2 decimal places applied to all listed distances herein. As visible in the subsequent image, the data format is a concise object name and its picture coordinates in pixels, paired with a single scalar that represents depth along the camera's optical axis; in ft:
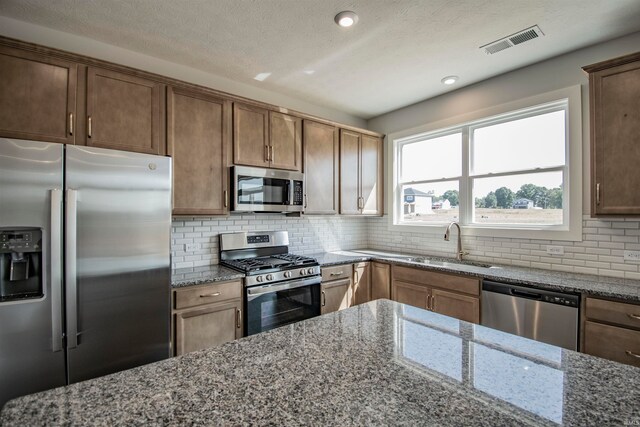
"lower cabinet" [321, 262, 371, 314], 10.57
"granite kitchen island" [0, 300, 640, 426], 2.43
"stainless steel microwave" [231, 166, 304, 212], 9.41
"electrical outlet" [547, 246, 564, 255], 8.93
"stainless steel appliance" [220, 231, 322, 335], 8.62
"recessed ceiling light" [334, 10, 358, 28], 6.97
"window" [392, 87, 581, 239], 9.29
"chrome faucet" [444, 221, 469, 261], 10.94
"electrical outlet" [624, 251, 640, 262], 7.72
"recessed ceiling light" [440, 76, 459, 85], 10.28
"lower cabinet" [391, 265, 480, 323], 8.88
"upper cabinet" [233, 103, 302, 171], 9.62
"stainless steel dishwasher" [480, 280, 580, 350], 7.11
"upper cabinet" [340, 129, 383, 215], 12.50
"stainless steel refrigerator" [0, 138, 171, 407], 5.38
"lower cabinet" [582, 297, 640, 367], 6.30
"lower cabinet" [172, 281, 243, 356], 7.51
